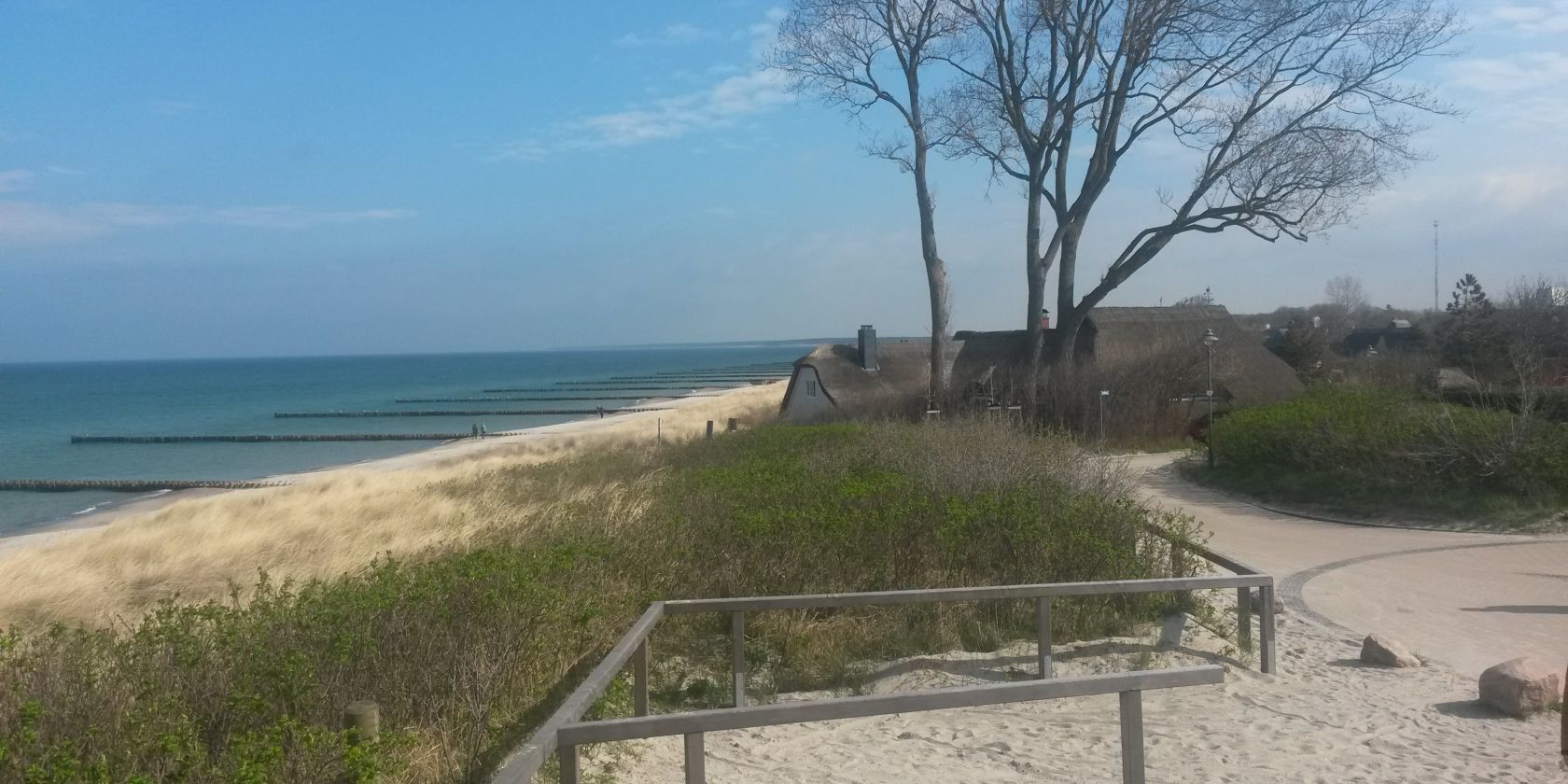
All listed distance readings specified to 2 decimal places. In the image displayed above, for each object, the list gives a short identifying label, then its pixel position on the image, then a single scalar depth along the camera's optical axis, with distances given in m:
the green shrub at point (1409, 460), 15.96
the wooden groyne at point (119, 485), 39.16
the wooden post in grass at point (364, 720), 5.02
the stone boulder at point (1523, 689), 6.85
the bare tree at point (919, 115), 29.42
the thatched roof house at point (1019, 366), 30.69
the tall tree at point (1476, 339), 33.91
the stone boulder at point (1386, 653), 8.27
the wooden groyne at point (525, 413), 73.62
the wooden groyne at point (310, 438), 58.28
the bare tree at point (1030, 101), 28.06
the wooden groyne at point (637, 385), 112.99
